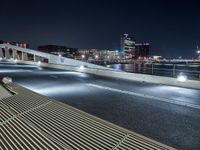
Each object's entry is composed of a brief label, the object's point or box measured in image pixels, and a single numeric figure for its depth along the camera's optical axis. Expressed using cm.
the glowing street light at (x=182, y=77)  910
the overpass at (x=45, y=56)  2087
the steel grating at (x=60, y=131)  266
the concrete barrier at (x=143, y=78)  882
